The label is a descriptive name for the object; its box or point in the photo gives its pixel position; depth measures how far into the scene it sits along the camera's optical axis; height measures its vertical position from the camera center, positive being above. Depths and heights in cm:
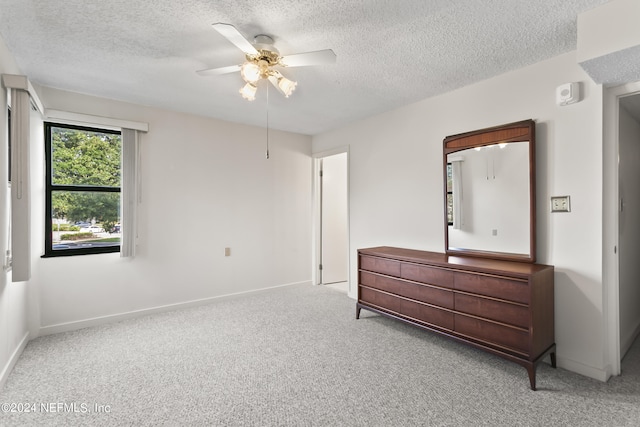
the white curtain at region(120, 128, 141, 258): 329 +24
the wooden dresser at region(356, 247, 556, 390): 210 -72
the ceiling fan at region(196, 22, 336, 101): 190 +102
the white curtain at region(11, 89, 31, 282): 220 +21
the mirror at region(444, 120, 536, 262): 248 +17
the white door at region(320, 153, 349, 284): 491 -8
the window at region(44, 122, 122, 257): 305 +25
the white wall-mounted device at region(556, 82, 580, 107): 223 +87
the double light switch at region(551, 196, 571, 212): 229 +5
